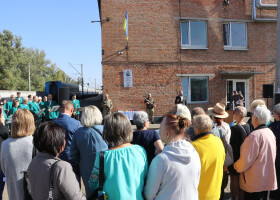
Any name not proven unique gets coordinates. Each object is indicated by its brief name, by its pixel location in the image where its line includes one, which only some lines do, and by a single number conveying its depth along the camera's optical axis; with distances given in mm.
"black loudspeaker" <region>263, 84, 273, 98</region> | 12512
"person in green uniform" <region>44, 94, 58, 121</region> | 12100
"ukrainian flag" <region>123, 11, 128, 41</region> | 14000
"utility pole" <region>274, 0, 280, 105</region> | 12227
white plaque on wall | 14742
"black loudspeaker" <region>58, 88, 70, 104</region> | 12305
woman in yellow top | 2893
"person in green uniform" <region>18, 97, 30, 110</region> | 11116
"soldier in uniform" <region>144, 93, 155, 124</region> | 14212
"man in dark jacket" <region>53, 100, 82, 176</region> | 4035
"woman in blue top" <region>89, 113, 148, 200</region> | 2141
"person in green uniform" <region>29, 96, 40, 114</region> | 12117
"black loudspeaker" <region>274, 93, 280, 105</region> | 10906
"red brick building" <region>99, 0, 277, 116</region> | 14703
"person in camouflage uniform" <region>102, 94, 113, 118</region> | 13969
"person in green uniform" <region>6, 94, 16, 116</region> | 11445
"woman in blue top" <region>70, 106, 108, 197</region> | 3473
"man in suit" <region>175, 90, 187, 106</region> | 13253
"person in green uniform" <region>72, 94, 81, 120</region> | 13523
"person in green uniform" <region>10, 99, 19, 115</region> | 10523
